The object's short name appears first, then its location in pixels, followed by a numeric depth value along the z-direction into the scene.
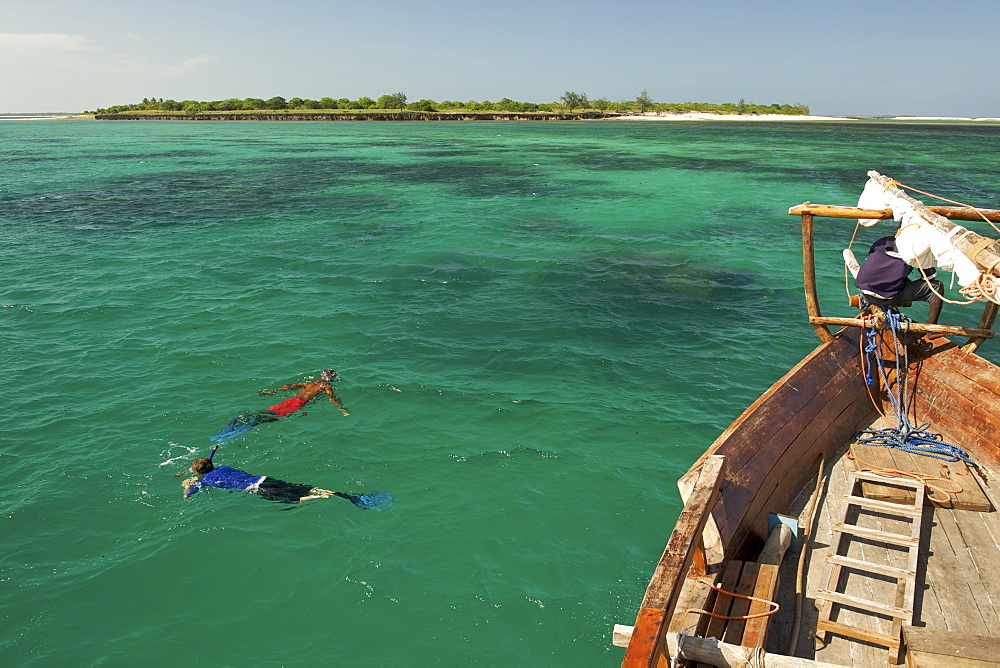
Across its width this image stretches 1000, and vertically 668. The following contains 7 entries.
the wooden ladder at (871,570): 4.62
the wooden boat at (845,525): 4.18
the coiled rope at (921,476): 6.25
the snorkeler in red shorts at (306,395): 10.55
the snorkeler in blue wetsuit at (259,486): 8.45
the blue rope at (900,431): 7.10
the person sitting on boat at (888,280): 7.77
